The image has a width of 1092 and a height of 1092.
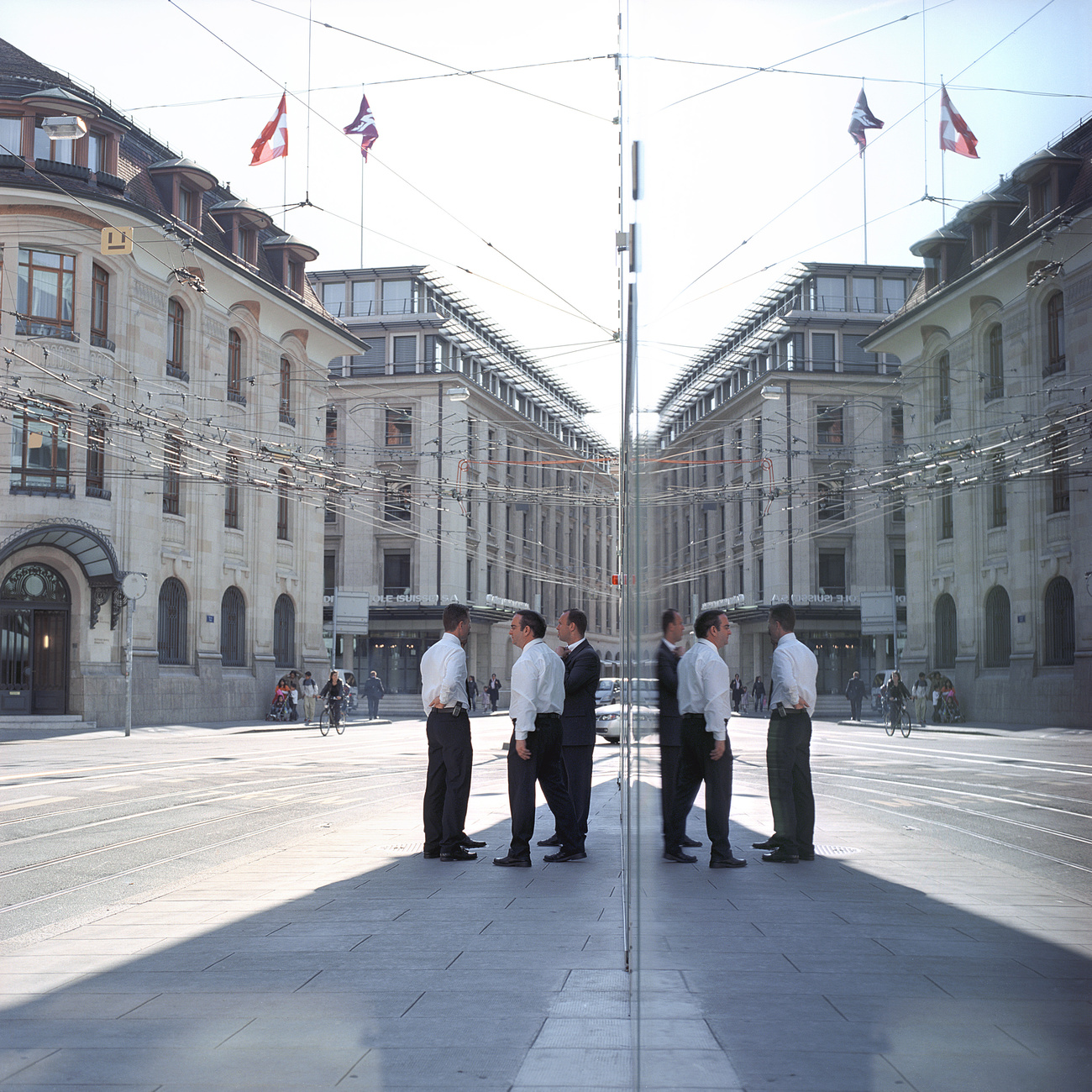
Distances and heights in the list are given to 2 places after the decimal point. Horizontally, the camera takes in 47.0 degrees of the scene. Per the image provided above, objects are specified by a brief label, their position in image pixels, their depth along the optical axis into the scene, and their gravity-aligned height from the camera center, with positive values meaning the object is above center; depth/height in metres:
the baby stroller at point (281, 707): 37.00 -2.00
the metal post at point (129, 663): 25.84 -0.47
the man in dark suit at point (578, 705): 9.27 -0.49
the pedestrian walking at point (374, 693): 43.81 -1.87
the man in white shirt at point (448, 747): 8.70 -0.76
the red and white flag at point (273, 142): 26.55 +10.57
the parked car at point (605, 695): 17.77 -0.85
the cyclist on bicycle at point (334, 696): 31.86 -1.42
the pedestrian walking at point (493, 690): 48.59 -2.00
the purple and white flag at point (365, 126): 21.82 +9.25
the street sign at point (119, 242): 28.27 +9.08
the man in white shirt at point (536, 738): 8.57 -0.69
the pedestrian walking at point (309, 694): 37.50 -1.64
